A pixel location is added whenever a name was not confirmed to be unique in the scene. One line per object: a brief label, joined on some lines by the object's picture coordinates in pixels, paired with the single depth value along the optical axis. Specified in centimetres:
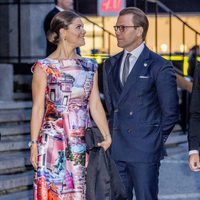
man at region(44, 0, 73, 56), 1088
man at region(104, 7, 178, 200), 667
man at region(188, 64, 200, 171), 576
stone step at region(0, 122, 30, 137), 1136
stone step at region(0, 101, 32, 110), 1225
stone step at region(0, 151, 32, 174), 1037
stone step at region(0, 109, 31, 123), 1183
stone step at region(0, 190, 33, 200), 955
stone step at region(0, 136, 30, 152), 1091
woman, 647
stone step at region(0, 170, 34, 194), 979
